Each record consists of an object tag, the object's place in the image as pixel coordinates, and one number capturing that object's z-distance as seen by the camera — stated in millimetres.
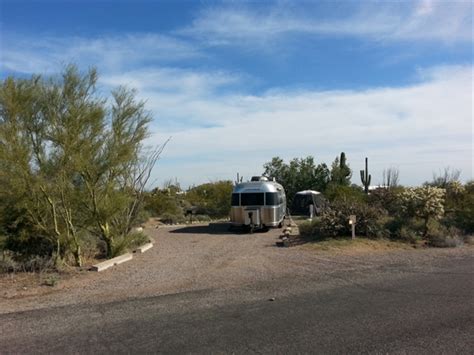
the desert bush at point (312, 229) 15827
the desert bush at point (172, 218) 27234
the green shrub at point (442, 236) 14302
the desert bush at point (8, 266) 10812
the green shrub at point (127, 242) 13023
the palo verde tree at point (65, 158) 10352
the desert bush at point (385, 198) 21228
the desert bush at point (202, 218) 28612
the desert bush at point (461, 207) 17031
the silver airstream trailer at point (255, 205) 20016
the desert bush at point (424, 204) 15969
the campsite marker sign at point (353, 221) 14692
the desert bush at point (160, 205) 29484
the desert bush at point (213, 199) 31312
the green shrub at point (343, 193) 24934
